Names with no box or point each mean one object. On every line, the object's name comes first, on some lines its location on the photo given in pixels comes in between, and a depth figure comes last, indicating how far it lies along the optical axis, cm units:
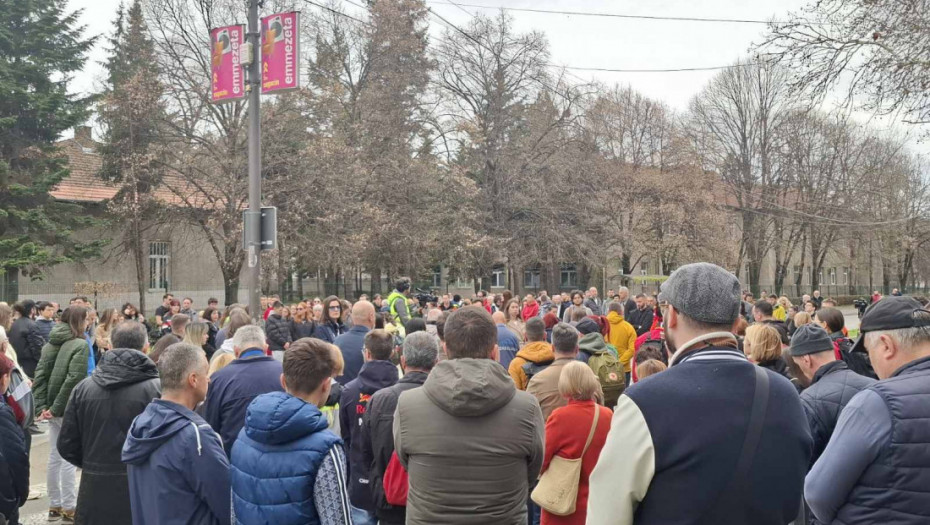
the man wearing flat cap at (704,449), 213
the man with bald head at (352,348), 731
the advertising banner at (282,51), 1142
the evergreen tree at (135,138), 2620
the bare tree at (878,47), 1020
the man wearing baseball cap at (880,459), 254
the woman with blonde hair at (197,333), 696
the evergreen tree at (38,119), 2742
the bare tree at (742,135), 4638
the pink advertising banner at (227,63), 1189
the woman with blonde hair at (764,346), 523
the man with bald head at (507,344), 806
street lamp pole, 1147
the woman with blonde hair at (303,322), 1222
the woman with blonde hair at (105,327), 907
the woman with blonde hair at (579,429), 432
